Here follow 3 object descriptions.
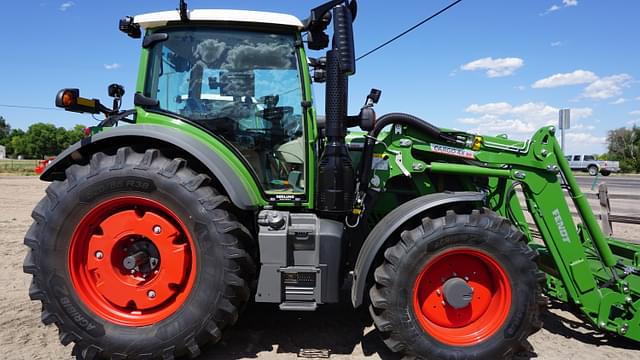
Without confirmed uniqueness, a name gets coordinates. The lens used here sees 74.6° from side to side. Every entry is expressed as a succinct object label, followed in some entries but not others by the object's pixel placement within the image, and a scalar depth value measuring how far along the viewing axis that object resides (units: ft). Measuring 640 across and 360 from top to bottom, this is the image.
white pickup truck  113.28
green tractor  9.92
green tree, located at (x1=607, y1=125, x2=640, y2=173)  146.00
